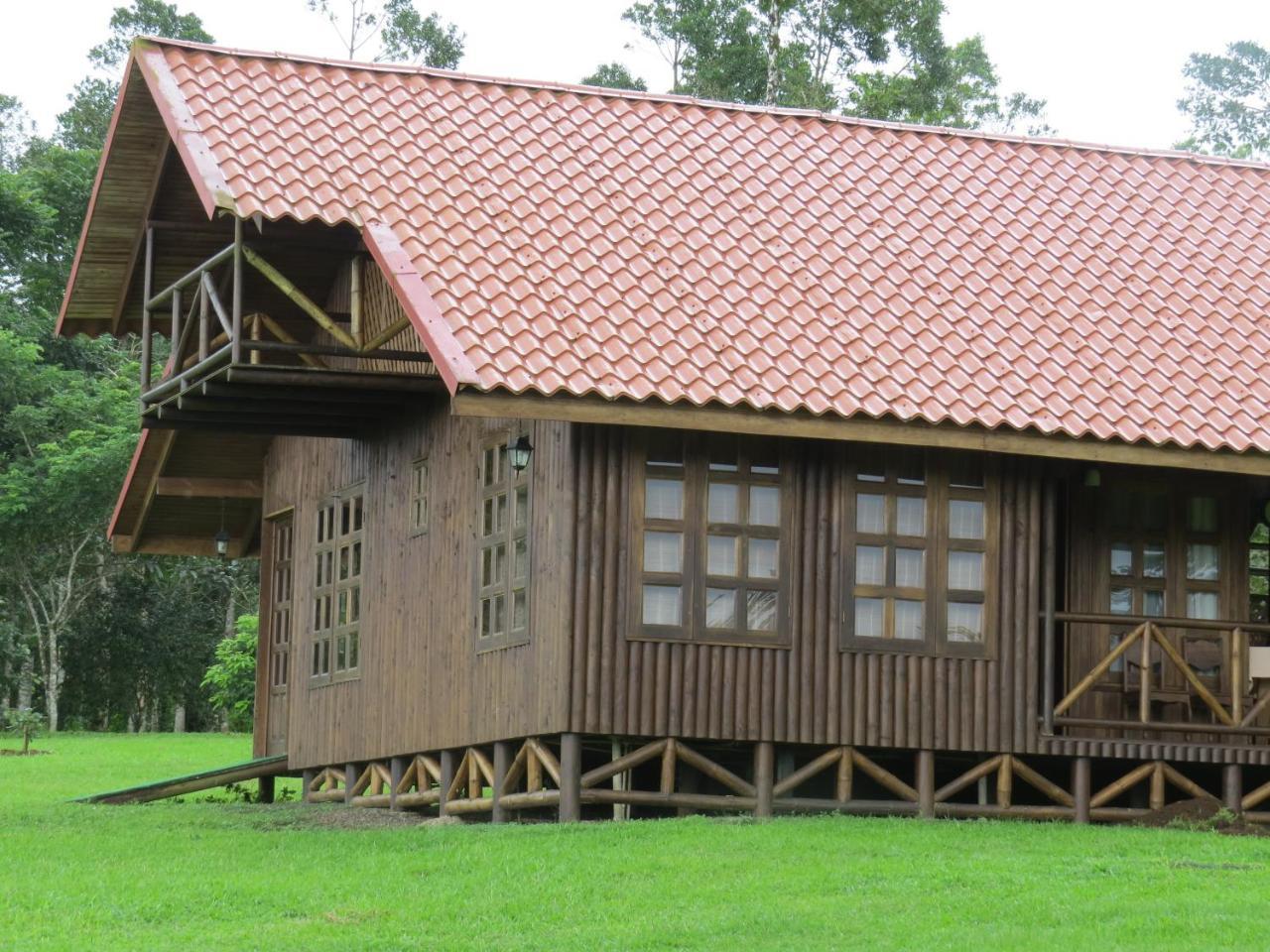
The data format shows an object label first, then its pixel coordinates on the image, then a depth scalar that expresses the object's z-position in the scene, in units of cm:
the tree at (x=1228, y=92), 7481
